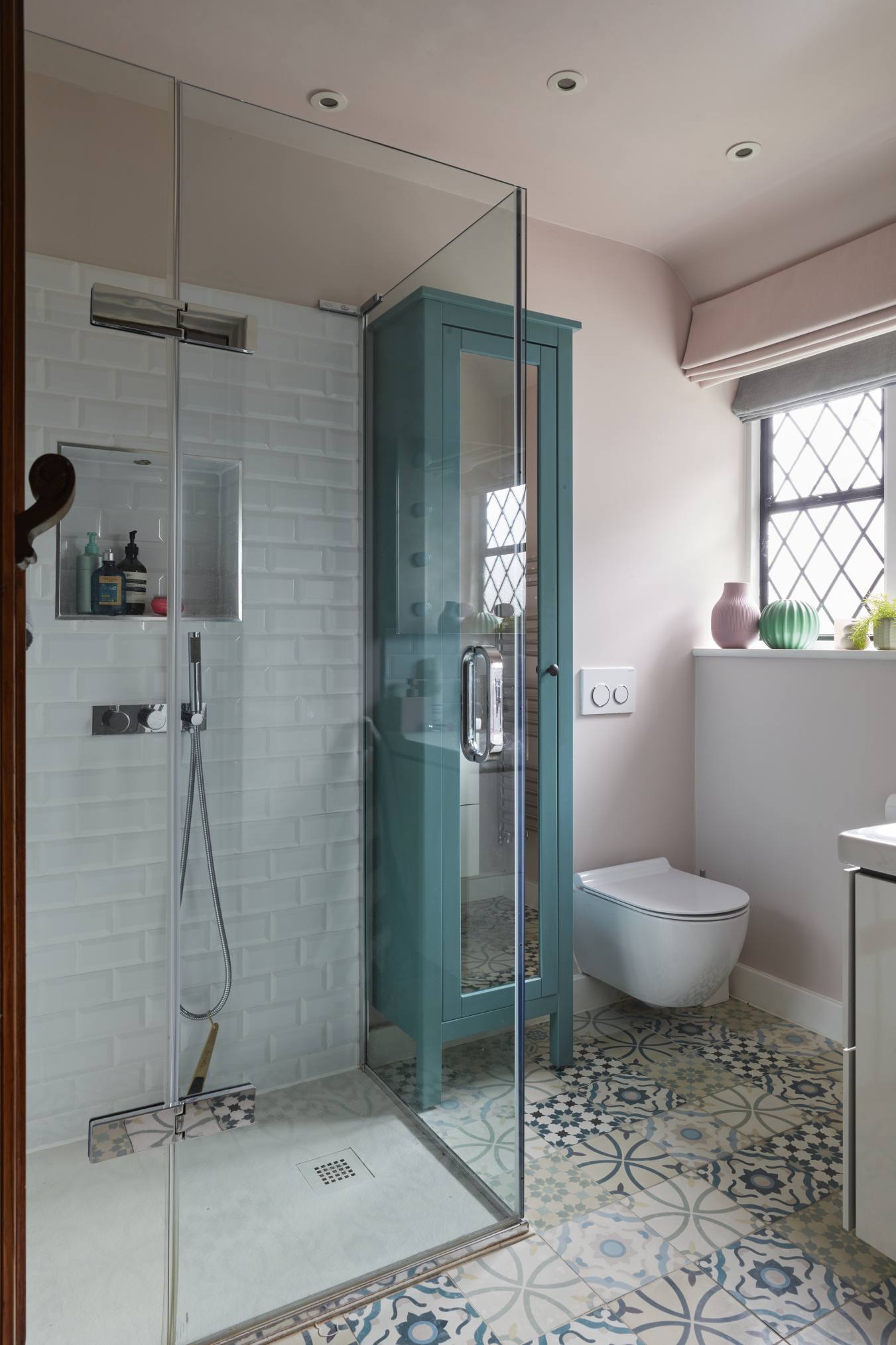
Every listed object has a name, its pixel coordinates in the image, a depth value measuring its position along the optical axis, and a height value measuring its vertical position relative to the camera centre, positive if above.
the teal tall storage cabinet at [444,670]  1.63 +0.01
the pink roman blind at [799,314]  2.43 +1.10
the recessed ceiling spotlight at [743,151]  2.27 +1.39
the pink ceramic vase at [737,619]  2.92 +0.19
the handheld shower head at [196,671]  1.36 +0.01
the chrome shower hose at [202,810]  1.37 -0.21
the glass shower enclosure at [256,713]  1.28 -0.06
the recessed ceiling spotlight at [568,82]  1.98 +1.37
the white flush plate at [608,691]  2.78 -0.05
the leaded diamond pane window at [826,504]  2.74 +0.57
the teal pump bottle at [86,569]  1.29 +0.16
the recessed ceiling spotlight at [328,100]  2.05 +1.37
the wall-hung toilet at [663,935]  2.38 -0.73
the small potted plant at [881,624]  2.46 +0.15
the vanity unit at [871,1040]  1.50 -0.64
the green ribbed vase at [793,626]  2.76 +0.16
